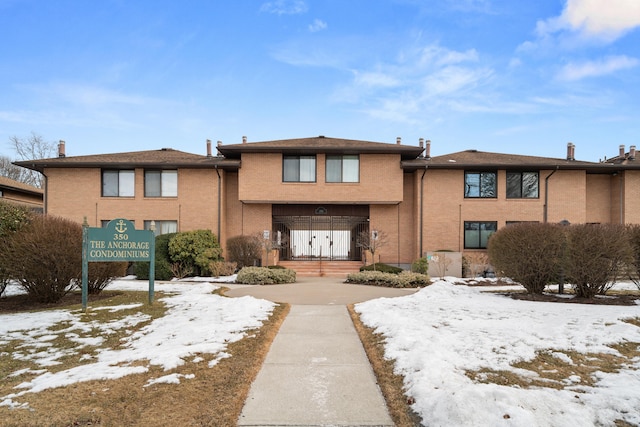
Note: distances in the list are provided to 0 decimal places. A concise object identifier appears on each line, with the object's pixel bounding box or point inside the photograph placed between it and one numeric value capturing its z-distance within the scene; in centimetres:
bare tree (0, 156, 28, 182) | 4766
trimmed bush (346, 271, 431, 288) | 1579
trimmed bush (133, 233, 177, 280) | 1909
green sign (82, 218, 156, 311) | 1030
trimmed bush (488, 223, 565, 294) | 1185
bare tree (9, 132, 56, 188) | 4769
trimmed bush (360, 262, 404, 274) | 1873
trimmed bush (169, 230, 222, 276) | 1936
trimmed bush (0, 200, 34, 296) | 1124
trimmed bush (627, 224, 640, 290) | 1179
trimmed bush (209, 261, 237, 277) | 1909
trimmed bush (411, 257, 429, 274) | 1928
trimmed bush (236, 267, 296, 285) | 1662
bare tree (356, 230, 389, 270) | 2169
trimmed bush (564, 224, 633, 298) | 1119
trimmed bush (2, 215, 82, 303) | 1087
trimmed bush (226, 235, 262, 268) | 2148
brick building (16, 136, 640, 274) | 2239
